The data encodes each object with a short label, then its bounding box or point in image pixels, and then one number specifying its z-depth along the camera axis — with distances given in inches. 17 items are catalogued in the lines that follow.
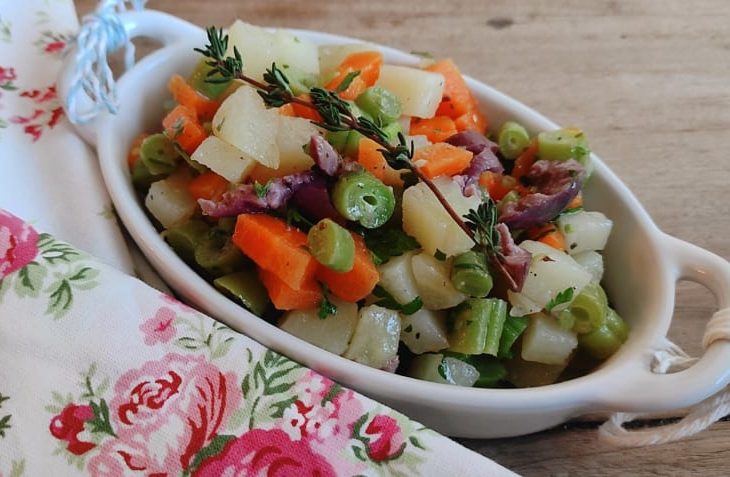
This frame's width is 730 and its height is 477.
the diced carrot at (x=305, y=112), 12.3
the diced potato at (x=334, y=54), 13.4
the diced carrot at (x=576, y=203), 12.6
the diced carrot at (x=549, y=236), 12.1
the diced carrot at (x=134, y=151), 13.0
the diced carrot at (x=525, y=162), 13.0
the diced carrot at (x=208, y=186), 12.1
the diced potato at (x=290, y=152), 11.9
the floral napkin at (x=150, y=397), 10.4
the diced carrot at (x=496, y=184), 12.5
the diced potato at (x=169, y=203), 12.4
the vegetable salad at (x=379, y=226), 11.5
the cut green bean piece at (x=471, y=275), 11.4
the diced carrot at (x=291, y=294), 11.4
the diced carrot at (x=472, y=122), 13.2
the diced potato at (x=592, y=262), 12.5
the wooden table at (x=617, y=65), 14.3
